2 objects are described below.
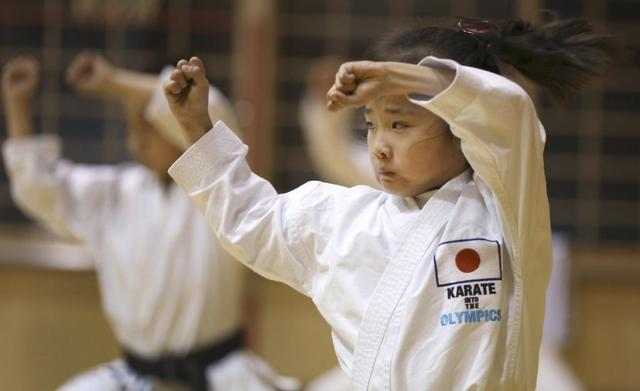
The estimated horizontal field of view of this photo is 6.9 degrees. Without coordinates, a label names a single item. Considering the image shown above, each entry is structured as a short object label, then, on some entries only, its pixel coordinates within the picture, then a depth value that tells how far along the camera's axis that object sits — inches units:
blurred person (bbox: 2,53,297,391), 276.9
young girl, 239.3
